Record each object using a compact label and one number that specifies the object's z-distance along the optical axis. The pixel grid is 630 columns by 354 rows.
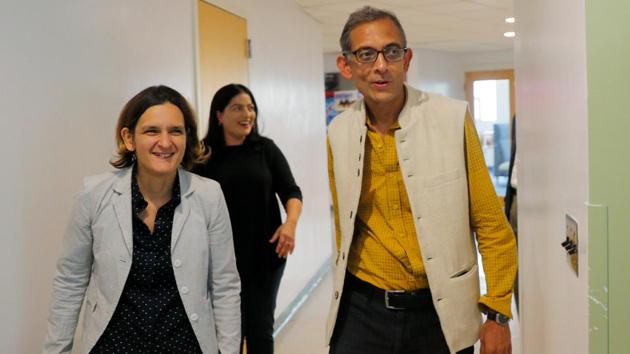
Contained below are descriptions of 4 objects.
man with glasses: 1.52
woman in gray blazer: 1.56
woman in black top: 2.49
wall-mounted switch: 1.25
